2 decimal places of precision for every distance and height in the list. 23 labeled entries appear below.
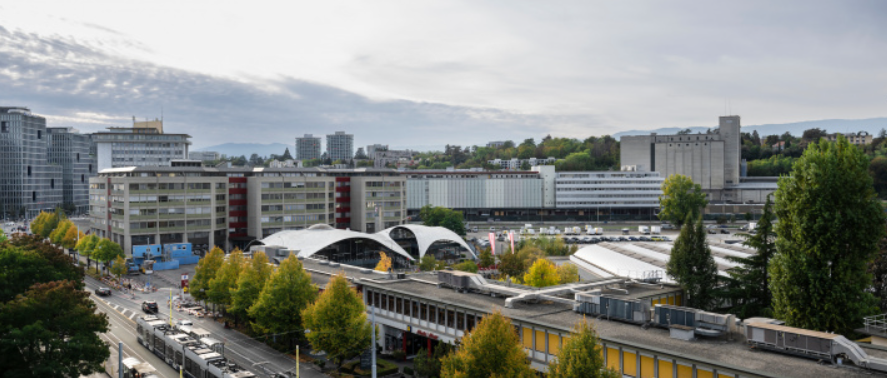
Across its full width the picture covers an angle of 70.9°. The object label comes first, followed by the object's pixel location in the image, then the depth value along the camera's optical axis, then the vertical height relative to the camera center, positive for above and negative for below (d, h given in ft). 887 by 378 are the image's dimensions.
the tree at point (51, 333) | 109.40 -27.05
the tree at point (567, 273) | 195.31 -28.59
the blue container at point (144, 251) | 303.89 -32.19
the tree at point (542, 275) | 185.88 -27.46
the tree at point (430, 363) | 121.08 -35.39
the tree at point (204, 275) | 196.85 -28.33
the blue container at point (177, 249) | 310.45 -32.08
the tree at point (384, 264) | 229.45 -30.08
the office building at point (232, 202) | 325.42 -9.79
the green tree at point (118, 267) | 264.31 -34.47
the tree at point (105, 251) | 284.20 -29.73
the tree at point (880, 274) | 131.54 -19.87
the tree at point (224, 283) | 179.63 -28.24
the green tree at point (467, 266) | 233.76 -31.25
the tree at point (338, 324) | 130.31 -29.50
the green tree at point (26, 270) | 152.56 -22.41
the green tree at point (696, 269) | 135.33 -19.06
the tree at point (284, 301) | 148.77 -27.82
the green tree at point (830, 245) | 99.50 -10.34
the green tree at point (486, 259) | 267.18 -32.33
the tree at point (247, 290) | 163.63 -27.42
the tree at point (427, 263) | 259.60 -33.47
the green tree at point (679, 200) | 476.13 -13.45
